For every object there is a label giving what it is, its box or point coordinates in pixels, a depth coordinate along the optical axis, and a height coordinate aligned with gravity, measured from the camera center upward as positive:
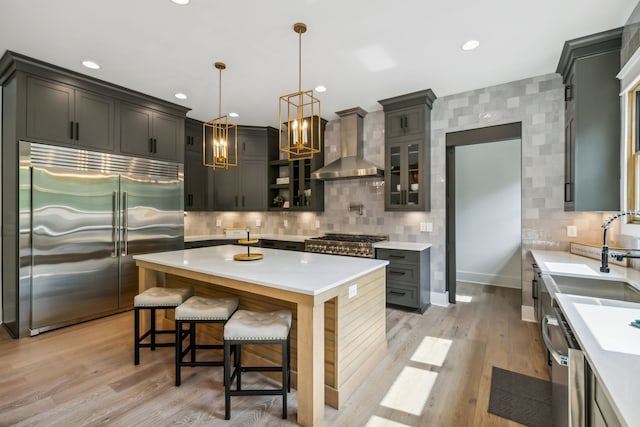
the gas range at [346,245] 4.03 -0.45
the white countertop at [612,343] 0.74 -0.45
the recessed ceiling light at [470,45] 2.75 +1.58
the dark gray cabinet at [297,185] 5.04 +0.50
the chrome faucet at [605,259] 2.07 -0.33
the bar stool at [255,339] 1.85 -0.78
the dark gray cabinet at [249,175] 5.50 +0.69
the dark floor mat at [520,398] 1.88 -1.27
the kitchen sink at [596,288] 1.94 -0.51
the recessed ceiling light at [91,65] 3.11 +1.57
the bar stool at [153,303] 2.48 -0.75
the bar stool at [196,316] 2.18 -0.75
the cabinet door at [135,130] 3.79 +1.09
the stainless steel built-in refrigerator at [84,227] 3.08 -0.17
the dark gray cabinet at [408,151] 4.00 +0.86
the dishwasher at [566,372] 1.09 -0.62
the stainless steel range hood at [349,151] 4.46 +0.96
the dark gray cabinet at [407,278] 3.75 -0.82
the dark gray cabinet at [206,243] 4.79 -0.50
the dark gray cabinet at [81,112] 3.03 +1.18
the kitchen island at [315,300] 1.79 -0.65
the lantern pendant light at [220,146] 2.90 +0.99
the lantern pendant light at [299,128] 2.35 +0.69
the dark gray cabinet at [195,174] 5.02 +0.68
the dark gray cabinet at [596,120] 2.59 +0.83
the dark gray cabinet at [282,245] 4.86 -0.53
